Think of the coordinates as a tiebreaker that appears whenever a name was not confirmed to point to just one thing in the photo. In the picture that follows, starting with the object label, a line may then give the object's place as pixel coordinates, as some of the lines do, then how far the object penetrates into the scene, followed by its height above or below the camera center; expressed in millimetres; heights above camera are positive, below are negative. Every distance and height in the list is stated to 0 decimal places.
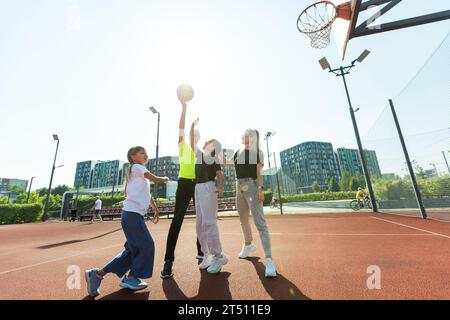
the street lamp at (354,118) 13616 +5567
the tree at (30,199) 53950 +5456
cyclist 17706 +527
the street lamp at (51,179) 22706 +3885
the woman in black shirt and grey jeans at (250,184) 3152 +362
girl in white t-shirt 2502 -346
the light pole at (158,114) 19062 +8618
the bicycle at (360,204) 17600 -126
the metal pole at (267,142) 22920 +6659
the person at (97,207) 18283 +644
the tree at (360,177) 24075 +2772
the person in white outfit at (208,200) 3143 +144
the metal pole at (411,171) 8719 +1148
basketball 3703 +1995
